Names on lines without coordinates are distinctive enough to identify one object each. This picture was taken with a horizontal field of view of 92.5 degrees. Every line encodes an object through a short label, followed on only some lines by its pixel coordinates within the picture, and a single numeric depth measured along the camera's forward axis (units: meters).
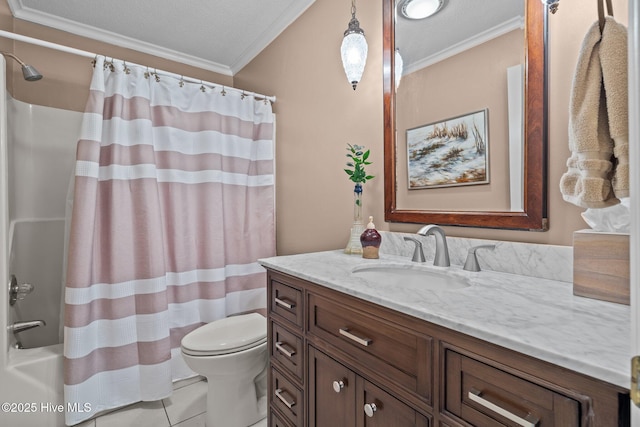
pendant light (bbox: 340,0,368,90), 1.44
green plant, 1.50
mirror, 1.01
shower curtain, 1.63
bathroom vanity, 0.50
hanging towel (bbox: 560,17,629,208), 0.64
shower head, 1.55
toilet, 1.50
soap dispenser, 1.37
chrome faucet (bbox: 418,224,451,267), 1.16
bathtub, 1.51
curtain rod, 1.55
